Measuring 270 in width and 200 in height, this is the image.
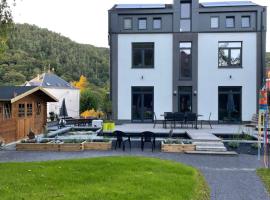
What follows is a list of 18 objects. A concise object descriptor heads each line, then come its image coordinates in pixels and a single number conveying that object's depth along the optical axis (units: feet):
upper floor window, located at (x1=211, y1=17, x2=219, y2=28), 76.13
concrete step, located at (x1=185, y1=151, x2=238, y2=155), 41.46
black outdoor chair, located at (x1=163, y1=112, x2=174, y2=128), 64.18
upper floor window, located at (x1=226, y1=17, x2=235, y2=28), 75.81
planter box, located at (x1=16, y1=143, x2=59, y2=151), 44.16
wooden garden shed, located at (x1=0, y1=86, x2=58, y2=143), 50.19
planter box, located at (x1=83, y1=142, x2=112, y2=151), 44.93
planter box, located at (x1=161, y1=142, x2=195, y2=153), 43.19
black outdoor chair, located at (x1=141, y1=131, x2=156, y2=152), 45.14
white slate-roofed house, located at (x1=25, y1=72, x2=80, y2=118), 133.18
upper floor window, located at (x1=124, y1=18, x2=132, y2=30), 77.66
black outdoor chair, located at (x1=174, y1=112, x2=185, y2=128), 63.58
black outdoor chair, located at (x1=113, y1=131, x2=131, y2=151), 45.34
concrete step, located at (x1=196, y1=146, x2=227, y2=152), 42.93
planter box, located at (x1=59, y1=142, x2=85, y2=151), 43.75
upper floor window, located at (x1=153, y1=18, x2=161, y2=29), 77.15
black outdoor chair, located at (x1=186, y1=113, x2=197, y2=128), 63.10
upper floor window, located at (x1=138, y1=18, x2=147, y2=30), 77.36
